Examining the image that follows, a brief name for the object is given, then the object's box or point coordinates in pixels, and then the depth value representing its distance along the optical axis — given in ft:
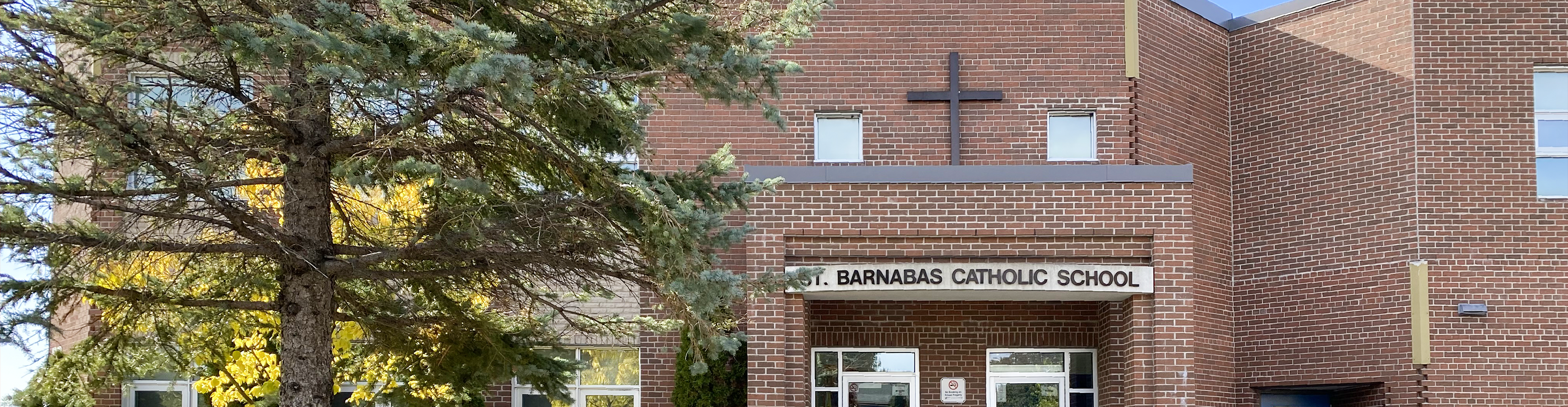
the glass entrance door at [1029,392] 63.46
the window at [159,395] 64.03
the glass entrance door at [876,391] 63.16
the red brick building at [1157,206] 56.95
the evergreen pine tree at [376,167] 34.30
